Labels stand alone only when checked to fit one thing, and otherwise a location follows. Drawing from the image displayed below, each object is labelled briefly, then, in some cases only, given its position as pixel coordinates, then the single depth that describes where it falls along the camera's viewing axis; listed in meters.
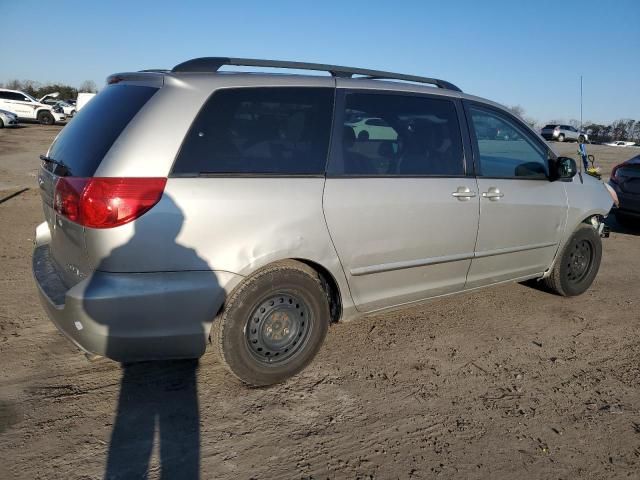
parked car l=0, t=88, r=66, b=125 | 32.31
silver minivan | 2.68
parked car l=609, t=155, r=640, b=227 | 8.17
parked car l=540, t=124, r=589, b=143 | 46.22
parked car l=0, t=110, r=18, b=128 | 27.30
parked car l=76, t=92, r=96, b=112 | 24.36
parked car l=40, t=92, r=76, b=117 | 37.19
